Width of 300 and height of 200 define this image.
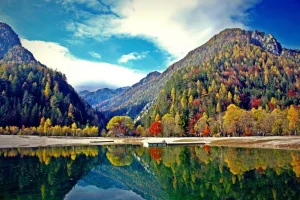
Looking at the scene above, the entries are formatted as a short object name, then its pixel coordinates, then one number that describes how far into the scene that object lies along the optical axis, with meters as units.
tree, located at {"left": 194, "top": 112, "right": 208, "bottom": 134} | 151.00
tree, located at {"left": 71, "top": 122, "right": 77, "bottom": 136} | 188.05
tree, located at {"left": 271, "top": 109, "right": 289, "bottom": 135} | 120.68
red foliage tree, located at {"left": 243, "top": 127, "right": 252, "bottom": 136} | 133.02
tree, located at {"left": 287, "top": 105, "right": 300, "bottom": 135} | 118.00
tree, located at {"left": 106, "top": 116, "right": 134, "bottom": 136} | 193.12
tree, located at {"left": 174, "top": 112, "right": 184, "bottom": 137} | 157.39
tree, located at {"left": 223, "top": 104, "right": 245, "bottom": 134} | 134.38
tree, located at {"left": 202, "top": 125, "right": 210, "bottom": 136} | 147.20
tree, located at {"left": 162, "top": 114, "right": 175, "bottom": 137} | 162.12
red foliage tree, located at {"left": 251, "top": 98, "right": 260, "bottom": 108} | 191.00
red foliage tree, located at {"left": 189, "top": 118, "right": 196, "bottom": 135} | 162.48
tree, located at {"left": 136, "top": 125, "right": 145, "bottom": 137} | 188.04
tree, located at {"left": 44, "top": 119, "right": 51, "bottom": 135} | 181.62
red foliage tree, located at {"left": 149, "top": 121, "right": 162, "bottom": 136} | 170.00
